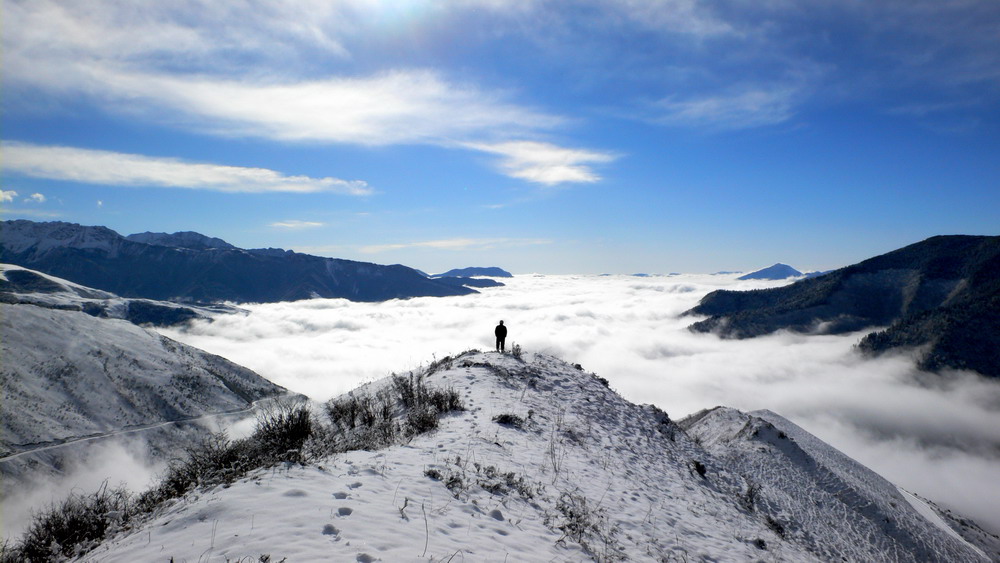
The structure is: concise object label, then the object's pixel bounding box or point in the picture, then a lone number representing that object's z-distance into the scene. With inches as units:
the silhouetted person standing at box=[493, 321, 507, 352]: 1011.0
